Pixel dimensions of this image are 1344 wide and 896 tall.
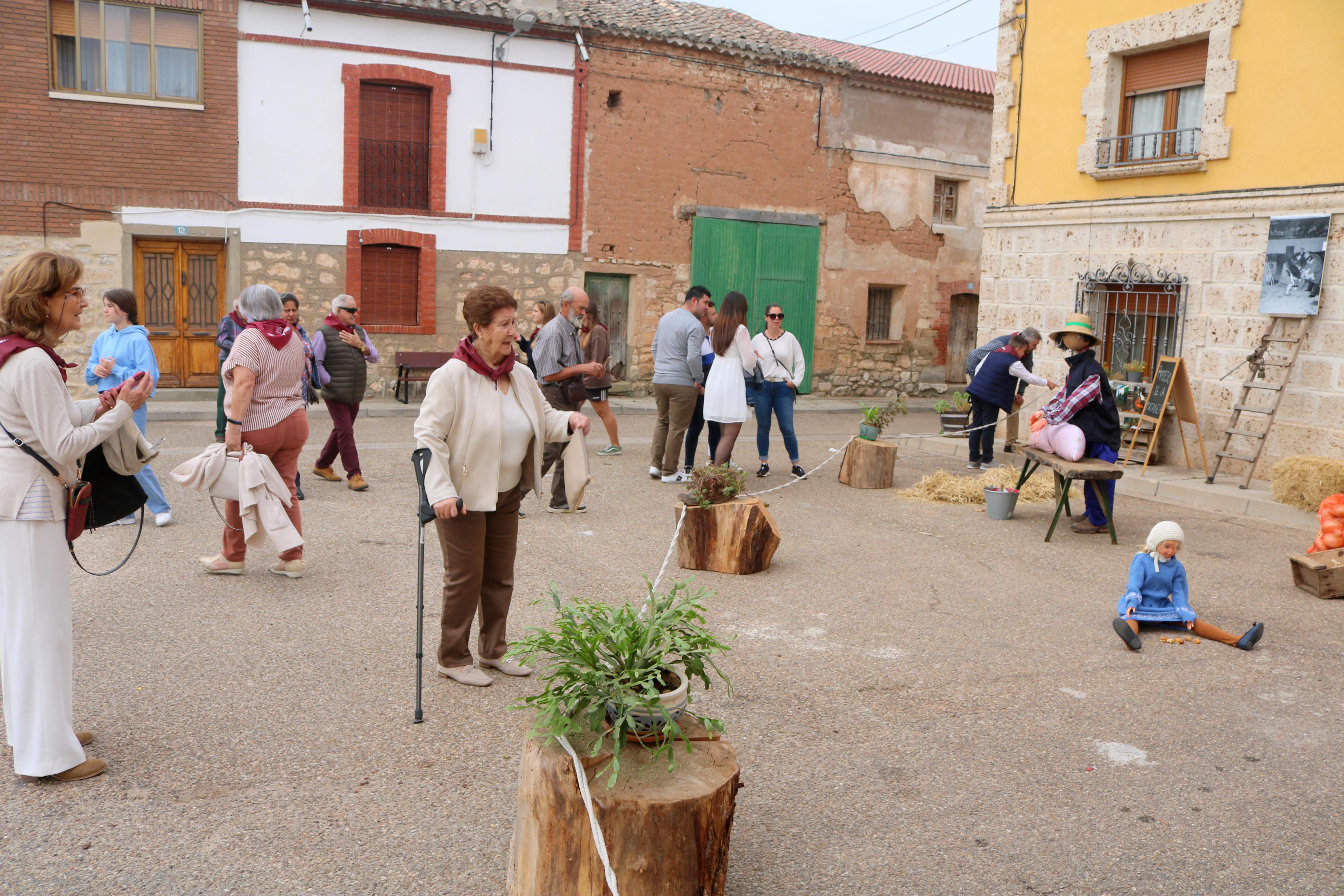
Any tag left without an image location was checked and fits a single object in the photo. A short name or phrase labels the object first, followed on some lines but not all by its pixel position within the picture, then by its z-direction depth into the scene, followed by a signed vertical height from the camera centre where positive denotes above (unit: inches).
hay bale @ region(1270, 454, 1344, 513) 368.2 -48.3
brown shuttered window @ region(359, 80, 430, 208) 693.9 +100.0
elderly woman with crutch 180.5 -26.7
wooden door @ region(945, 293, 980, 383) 915.4 -5.2
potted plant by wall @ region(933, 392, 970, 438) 536.1 -47.1
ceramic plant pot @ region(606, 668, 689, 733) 124.6 -46.8
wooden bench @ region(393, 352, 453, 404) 697.6 -42.1
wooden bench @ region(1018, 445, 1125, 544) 323.3 -42.0
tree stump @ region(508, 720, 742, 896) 115.8 -56.2
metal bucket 364.5 -58.9
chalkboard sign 445.4 -24.9
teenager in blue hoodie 285.1 -14.1
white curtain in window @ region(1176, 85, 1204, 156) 476.7 +97.6
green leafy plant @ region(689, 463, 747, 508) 290.8 -46.2
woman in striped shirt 256.1 -24.1
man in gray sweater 398.9 -20.7
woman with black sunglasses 422.9 -20.4
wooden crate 271.9 -58.8
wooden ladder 423.2 -15.5
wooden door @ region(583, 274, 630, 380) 775.7 +5.5
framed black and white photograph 416.8 +29.7
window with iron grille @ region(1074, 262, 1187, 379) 486.6 +9.8
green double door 798.5 +38.1
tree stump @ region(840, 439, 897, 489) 423.5 -56.1
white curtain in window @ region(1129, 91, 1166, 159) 494.3 +97.4
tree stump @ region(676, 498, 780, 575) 283.1 -58.4
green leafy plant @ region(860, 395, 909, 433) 438.6 -38.0
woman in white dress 395.2 -22.9
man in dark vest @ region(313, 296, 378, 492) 365.4 -23.0
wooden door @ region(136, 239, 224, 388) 653.9 -7.8
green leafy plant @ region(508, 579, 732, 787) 123.5 -42.4
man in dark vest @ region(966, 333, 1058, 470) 453.1 -24.1
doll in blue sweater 234.4 -56.8
